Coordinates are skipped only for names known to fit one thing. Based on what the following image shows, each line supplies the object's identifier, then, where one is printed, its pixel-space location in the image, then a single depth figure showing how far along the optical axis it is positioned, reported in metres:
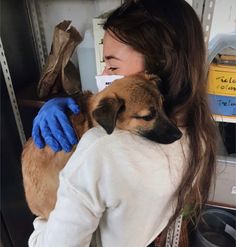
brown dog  0.69
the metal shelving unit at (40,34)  0.96
